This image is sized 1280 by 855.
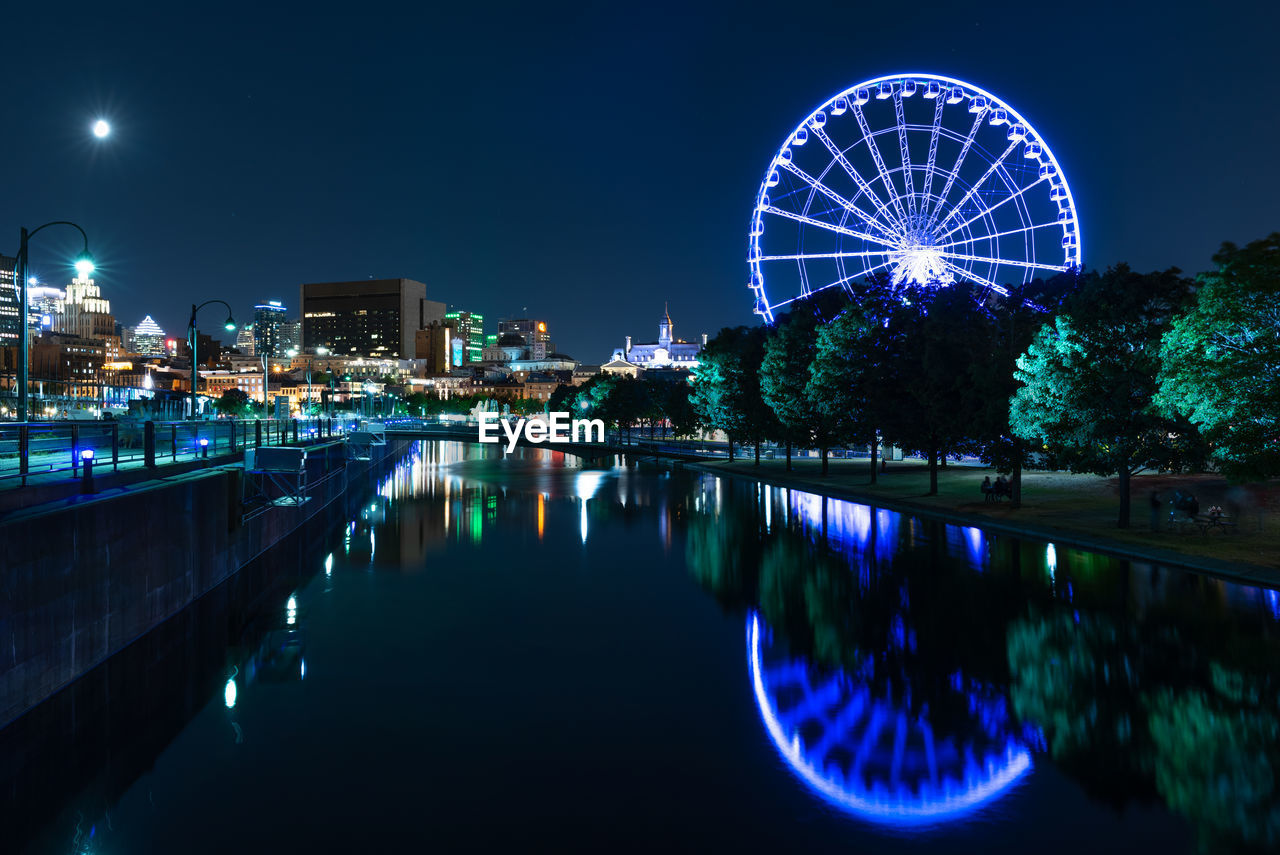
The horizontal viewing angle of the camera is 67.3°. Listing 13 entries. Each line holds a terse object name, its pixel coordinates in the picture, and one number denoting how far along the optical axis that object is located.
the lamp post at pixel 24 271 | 22.89
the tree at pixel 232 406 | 174.25
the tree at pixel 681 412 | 95.88
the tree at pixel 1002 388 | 38.38
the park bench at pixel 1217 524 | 29.42
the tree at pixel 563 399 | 171.38
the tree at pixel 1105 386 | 30.91
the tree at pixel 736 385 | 72.62
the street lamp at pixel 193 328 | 39.03
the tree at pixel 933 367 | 43.09
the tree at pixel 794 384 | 60.12
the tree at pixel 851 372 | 52.03
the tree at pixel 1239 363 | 25.27
